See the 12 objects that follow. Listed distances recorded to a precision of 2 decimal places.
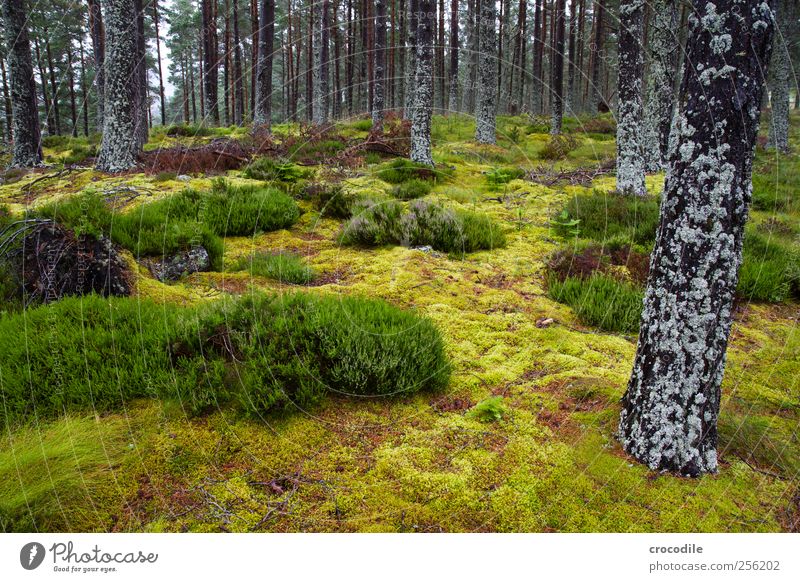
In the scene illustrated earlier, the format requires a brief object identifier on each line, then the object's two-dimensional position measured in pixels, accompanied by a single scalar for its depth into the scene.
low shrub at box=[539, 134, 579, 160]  17.75
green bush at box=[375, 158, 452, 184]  11.16
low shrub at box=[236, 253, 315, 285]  6.26
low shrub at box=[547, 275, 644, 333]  5.32
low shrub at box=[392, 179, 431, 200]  9.70
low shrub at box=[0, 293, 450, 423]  3.55
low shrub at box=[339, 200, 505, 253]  7.52
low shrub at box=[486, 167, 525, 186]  11.63
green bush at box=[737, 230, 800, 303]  6.23
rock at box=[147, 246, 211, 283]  6.07
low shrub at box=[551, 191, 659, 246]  7.98
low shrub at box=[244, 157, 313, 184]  10.88
